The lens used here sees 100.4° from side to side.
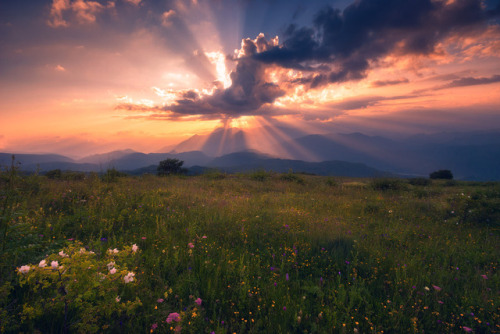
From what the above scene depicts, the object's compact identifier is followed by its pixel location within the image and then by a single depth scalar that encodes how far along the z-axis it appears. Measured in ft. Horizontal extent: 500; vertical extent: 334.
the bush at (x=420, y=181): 70.64
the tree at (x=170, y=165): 94.25
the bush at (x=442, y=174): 122.72
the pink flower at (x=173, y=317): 7.62
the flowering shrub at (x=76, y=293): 7.07
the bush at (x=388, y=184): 45.88
